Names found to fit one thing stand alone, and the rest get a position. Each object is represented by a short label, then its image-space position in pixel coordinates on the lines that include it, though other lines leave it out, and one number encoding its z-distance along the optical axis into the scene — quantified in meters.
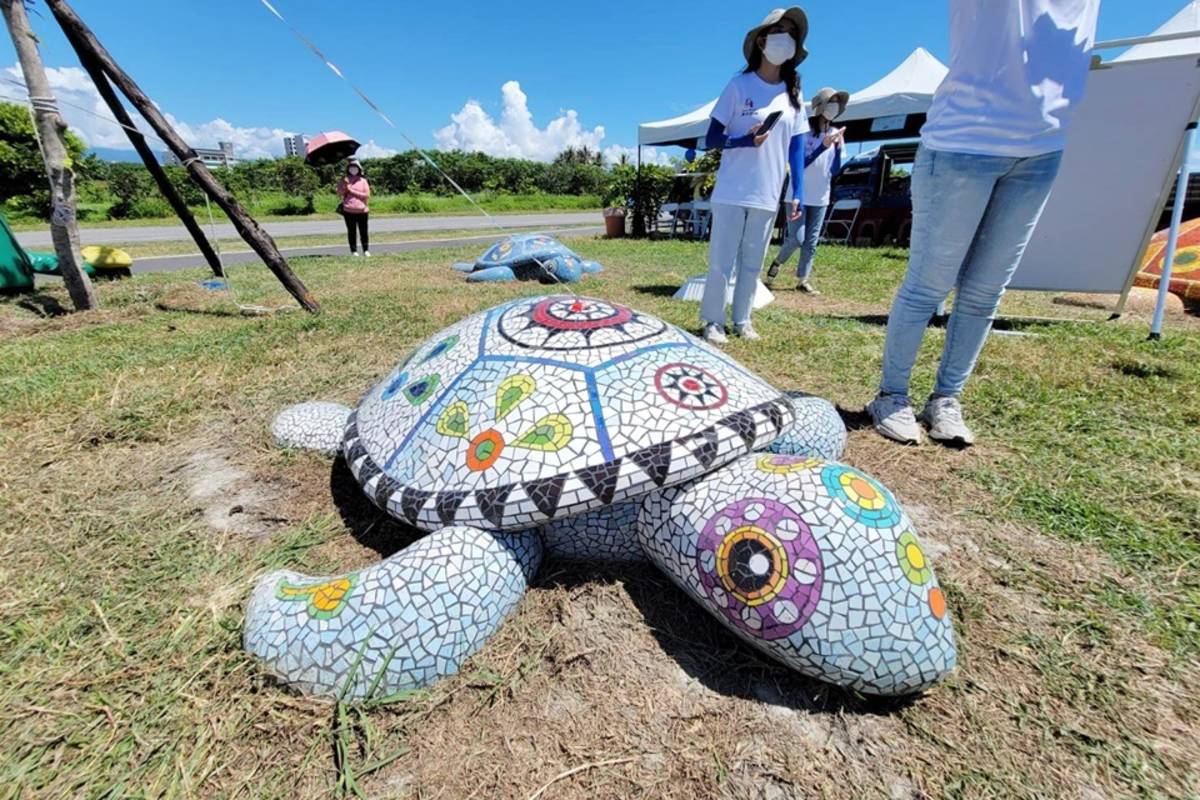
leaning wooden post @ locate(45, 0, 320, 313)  4.56
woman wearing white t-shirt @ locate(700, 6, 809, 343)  3.22
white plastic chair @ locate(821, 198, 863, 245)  11.96
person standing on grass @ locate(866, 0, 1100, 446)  2.02
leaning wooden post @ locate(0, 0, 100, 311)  4.37
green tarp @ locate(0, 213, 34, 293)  5.60
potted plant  14.59
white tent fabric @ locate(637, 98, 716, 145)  13.59
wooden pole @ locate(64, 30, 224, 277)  4.75
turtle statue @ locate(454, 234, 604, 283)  7.35
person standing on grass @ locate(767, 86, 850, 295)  5.78
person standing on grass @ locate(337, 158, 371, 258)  9.37
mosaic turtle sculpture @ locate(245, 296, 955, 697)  1.28
